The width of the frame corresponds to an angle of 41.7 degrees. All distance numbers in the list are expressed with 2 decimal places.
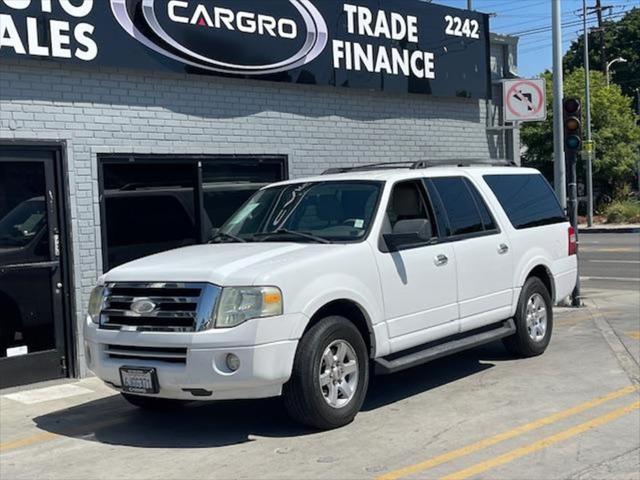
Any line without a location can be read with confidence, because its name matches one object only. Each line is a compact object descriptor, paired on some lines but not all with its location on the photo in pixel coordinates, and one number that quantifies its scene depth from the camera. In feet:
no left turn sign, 46.26
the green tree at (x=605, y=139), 124.36
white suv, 19.77
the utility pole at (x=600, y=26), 158.03
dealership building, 28.09
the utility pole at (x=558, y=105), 45.73
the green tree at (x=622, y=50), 214.28
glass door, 27.63
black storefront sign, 28.50
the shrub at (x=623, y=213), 117.70
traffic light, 43.78
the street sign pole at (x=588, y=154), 108.64
